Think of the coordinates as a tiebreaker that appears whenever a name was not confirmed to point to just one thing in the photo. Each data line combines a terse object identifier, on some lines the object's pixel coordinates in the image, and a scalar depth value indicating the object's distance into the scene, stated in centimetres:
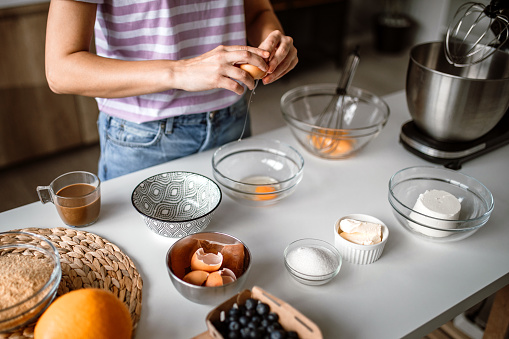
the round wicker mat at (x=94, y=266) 85
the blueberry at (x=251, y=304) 75
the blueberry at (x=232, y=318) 73
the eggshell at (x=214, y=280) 80
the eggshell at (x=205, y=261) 84
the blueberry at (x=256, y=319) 73
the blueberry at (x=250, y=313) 74
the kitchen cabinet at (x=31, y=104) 218
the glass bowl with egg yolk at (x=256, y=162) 117
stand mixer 112
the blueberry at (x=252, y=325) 72
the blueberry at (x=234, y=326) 71
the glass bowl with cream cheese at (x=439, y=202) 97
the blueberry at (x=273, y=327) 71
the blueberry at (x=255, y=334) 70
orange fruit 68
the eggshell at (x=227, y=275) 82
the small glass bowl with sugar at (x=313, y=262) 86
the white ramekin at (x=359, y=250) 91
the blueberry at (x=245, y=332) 70
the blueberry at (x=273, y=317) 74
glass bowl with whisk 123
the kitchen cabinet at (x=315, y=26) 333
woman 97
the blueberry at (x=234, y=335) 70
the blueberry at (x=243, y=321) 72
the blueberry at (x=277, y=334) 70
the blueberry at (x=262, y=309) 75
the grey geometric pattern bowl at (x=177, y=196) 102
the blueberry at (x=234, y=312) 73
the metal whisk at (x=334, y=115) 121
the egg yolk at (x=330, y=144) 123
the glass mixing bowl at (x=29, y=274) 72
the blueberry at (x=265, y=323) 73
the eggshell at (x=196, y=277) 82
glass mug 97
